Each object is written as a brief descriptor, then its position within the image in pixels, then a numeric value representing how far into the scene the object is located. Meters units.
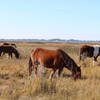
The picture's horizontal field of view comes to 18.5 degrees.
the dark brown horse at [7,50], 24.85
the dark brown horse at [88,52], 20.40
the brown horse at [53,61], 12.30
